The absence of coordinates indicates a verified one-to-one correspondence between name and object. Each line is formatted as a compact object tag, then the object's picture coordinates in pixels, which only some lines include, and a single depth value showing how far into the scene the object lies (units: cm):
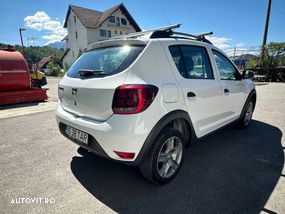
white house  3071
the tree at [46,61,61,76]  3522
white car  202
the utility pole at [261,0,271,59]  1678
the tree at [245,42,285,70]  1588
